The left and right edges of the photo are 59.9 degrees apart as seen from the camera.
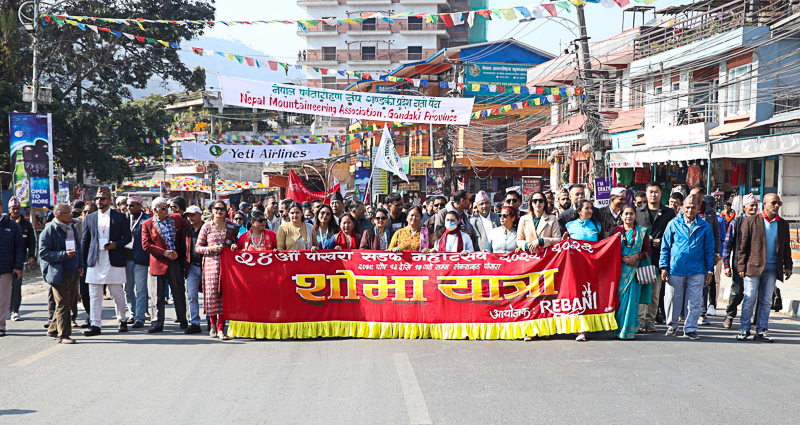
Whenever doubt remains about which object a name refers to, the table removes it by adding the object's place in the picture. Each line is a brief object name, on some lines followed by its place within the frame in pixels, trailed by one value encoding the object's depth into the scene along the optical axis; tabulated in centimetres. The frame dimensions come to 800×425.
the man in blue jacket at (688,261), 845
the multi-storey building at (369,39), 7012
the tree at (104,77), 2841
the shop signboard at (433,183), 2453
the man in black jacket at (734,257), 881
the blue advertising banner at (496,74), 3966
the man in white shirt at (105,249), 906
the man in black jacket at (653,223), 896
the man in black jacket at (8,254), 907
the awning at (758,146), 1611
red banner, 837
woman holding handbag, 827
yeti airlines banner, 1752
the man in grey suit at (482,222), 952
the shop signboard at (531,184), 2444
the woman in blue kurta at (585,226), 862
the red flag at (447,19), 1342
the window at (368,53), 7156
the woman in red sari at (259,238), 887
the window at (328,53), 7262
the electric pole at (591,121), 1688
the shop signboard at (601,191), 1595
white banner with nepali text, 1364
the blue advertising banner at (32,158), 1711
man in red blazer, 916
